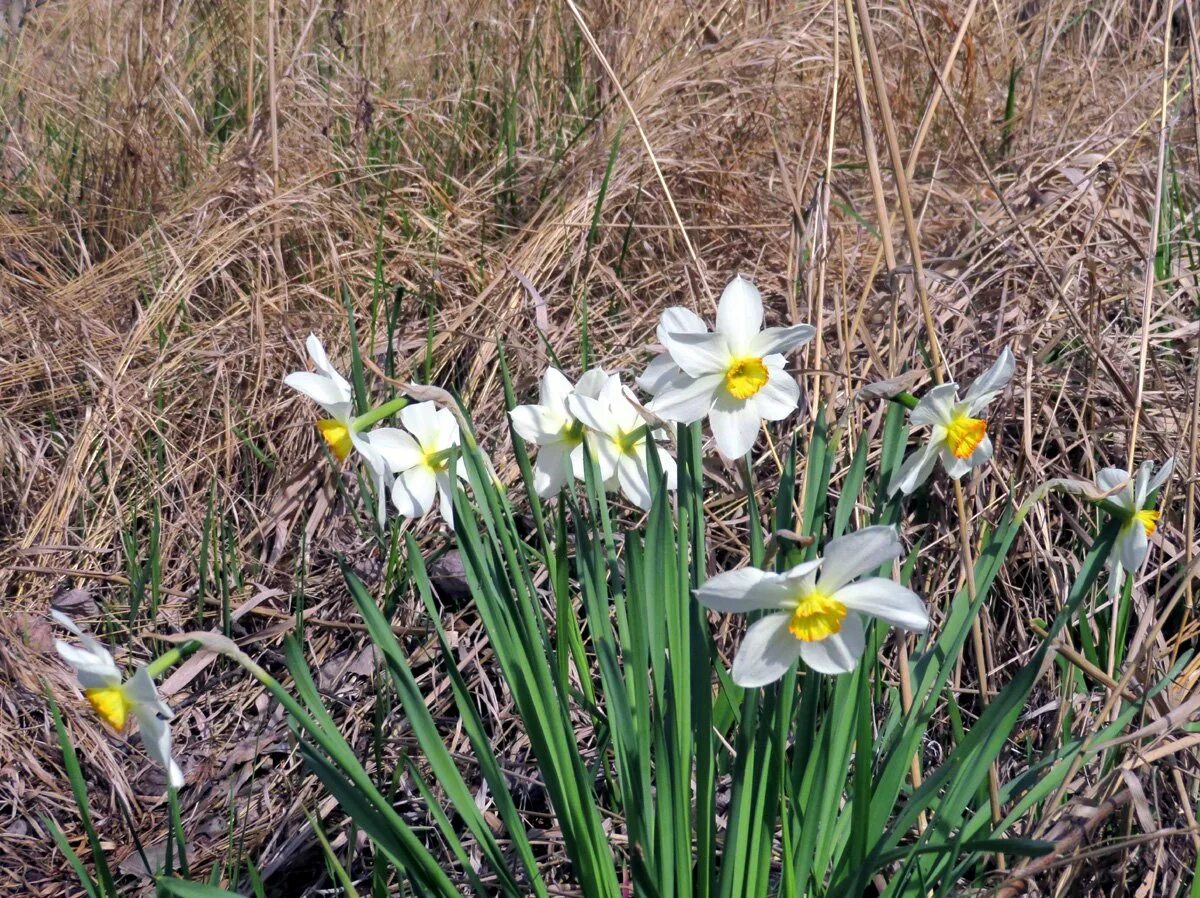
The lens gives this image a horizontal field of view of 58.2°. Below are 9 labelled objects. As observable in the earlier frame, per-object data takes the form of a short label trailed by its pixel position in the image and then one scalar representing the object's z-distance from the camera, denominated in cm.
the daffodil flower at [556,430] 113
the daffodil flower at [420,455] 111
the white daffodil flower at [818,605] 83
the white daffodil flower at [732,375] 99
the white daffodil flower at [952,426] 103
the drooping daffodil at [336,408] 103
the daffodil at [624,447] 113
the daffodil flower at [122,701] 85
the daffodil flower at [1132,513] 106
